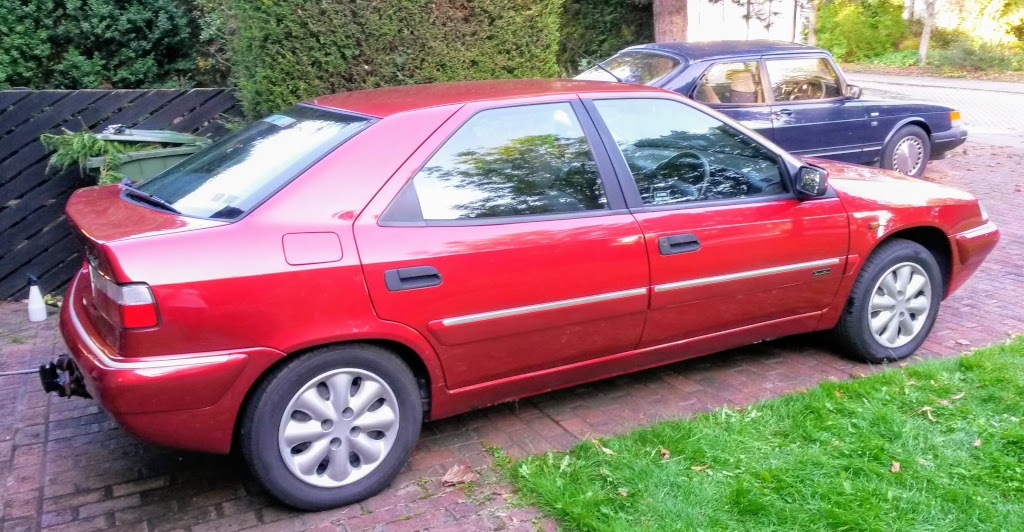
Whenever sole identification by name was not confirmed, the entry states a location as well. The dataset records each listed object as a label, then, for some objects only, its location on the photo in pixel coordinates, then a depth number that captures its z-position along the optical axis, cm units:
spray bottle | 600
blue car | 848
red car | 317
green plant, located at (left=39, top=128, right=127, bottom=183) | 607
